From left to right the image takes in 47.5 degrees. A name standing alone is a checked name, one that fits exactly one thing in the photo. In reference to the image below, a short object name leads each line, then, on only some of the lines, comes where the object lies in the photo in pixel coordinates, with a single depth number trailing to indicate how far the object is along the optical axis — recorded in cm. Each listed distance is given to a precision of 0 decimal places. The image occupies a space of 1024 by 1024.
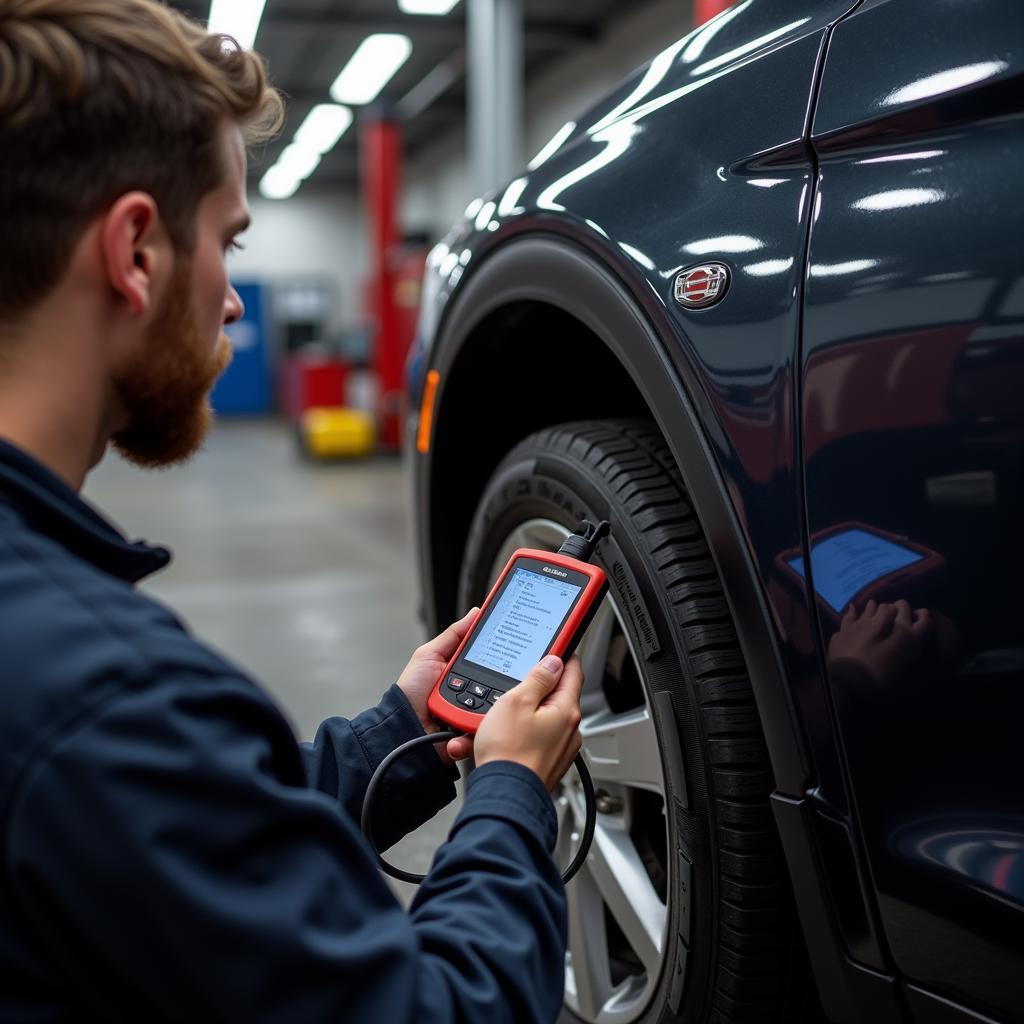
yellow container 1015
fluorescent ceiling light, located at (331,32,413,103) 1141
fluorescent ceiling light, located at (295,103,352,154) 1432
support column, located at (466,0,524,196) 812
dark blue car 98
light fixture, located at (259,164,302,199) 1867
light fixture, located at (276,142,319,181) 1695
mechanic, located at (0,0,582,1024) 65
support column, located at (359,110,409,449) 1066
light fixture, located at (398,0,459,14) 995
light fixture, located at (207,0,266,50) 970
